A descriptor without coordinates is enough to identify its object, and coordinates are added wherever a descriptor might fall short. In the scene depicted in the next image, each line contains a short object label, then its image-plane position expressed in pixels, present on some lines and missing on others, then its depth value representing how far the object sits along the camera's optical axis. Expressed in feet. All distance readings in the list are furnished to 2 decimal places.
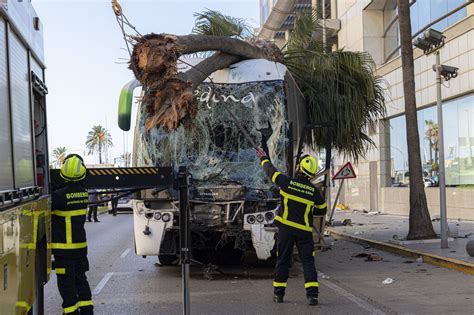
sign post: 62.23
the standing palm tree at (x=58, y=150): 322.42
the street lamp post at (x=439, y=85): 41.52
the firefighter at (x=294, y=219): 26.37
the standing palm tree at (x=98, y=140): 298.35
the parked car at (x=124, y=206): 112.88
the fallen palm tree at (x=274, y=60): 27.09
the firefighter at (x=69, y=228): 19.34
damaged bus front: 31.71
